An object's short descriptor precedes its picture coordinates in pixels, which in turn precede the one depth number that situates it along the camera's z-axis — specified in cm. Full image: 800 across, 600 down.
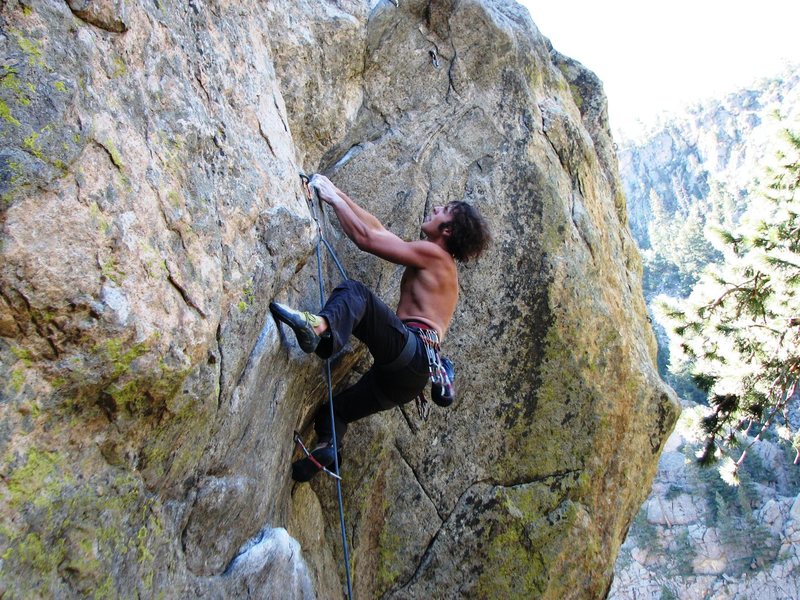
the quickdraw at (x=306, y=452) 460
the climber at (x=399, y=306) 432
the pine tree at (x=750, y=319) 607
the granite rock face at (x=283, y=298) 235
